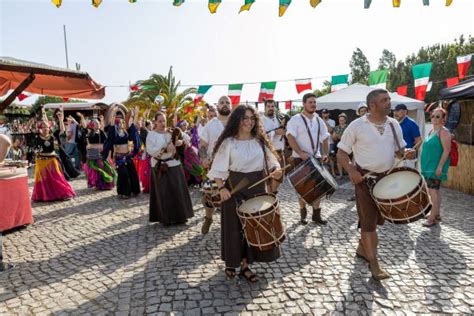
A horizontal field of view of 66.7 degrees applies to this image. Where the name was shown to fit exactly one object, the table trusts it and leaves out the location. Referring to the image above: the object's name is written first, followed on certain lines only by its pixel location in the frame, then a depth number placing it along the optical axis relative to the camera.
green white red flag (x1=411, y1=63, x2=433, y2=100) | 12.33
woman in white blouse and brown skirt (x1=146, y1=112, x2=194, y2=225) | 5.69
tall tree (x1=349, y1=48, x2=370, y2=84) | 57.41
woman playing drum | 3.56
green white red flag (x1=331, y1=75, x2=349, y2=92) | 15.20
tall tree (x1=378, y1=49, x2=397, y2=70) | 65.31
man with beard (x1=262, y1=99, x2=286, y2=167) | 6.64
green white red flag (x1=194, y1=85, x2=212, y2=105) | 16.22
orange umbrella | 4.70
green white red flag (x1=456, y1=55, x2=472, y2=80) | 12.23
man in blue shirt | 5.91
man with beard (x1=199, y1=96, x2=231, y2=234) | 5.69
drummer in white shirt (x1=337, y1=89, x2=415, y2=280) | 3.60
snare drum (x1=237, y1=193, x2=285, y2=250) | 3.25
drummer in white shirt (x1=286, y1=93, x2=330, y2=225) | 5.46
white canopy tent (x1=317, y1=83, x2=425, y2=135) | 10.81
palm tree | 21.81
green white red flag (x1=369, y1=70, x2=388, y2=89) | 14.11
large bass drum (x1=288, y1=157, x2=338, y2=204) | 4.30
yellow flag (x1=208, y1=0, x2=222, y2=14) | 5.74
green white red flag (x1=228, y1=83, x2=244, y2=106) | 15.59
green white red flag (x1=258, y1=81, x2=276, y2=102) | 15.88
